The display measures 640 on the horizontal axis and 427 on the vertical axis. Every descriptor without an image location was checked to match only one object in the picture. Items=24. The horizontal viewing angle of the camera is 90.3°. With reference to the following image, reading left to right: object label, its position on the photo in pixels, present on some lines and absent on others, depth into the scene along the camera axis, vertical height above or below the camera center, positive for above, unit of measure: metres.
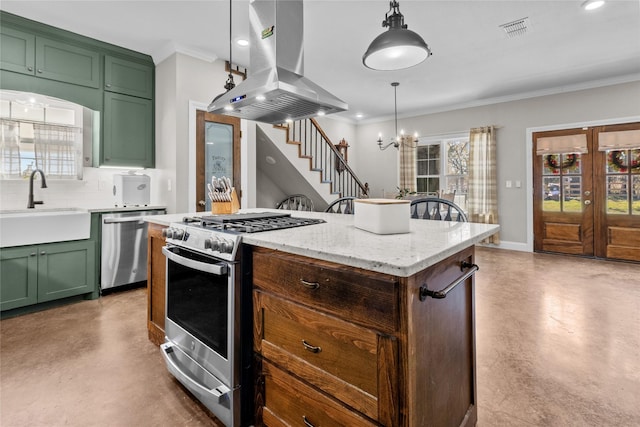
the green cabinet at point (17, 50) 3.06 +1.62
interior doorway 3.96 +0.83
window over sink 3.22 +0.87
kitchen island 0.96 -0.40
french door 4.90 +0.38
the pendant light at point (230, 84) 2.55 +1.05
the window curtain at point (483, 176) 6.03 +0.74
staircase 5.60 +1.11
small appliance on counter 3.66 +0.31
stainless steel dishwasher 3.44 -0.37
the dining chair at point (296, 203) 6.11 +0.23
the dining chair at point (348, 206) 2.88 +0.08
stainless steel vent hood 1.92 +0.90
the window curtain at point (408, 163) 7.19 +1.17
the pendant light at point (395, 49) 2.04 +1.12
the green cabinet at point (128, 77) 3.70 +1.68
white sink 2.83 -0.10
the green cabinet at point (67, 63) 3.27 +1.64
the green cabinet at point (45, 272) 2.86 -0.54
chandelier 6.87 +1.69
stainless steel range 1.45 -0.49
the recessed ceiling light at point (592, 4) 2.99 +2.00
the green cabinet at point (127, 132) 3.68 +1.01
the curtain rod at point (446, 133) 6.01 +1.69
